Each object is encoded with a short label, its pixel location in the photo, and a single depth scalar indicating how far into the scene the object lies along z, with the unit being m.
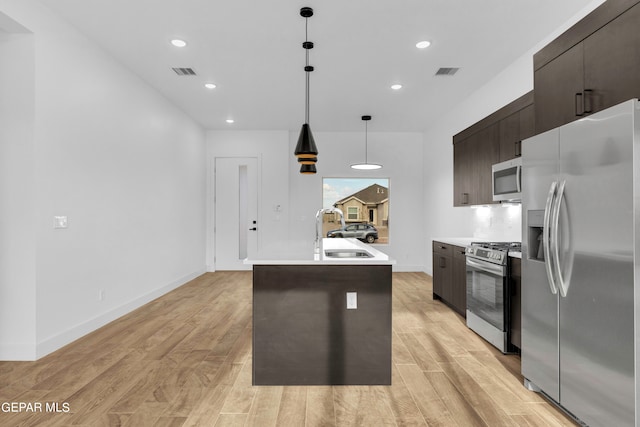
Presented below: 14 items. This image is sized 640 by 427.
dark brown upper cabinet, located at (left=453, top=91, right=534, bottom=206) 3.61
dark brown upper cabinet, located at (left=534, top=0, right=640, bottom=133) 1.90
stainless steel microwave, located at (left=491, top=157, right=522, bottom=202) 3.47
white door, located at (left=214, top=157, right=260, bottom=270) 7.65
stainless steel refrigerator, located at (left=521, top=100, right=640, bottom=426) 1.74
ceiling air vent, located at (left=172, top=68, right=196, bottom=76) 4.54
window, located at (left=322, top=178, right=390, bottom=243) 7.92
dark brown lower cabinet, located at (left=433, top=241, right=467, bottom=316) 4.26
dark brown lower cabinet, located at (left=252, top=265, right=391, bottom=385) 2.62
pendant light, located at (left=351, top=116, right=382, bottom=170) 6.61
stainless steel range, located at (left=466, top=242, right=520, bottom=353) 3.23
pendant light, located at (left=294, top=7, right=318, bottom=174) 3.45
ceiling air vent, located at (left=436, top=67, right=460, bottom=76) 4.52
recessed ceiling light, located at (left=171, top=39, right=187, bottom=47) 3.78
